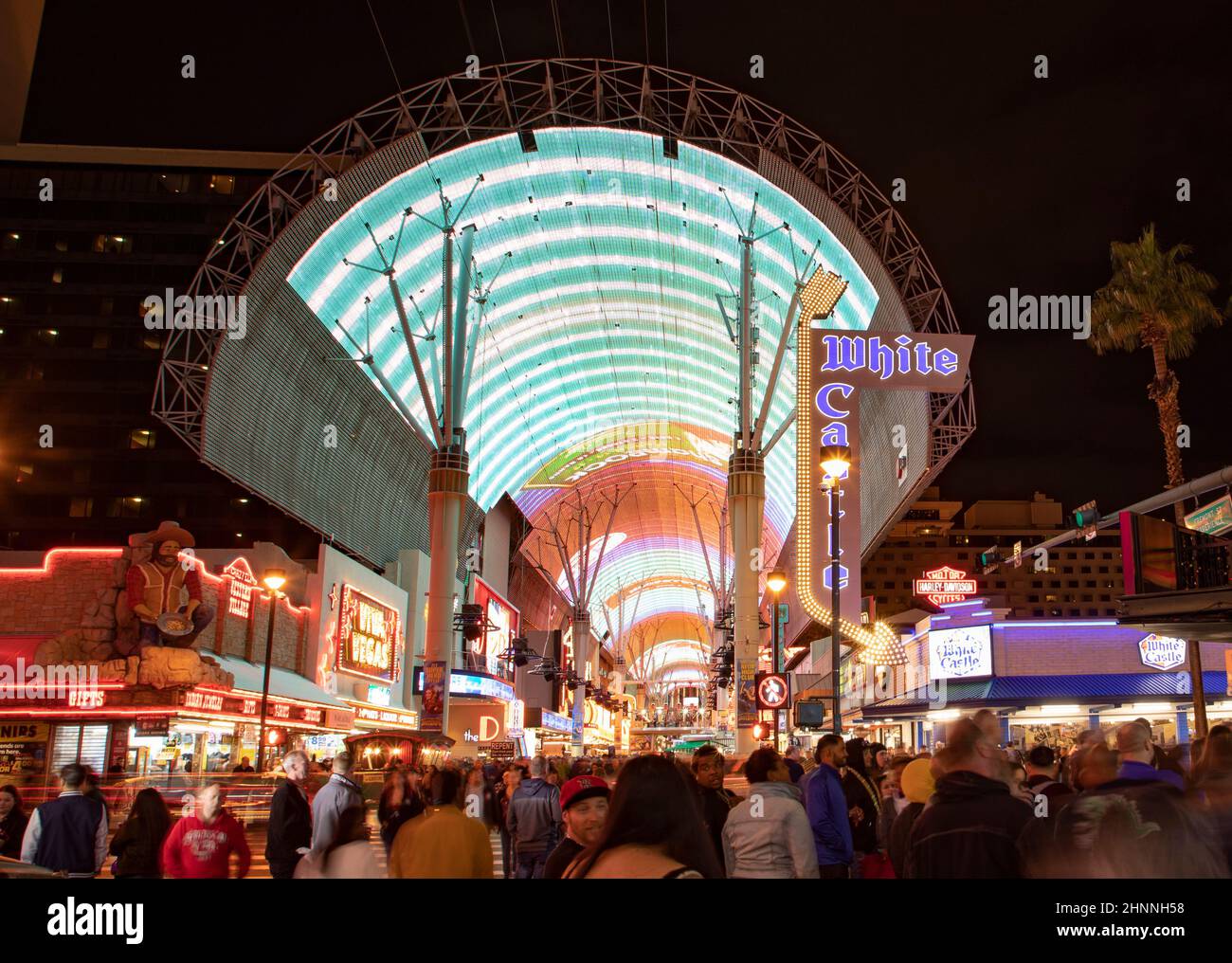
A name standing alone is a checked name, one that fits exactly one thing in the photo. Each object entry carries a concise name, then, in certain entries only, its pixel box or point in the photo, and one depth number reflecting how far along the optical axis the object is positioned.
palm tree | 31.16
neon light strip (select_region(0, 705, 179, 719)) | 26.50
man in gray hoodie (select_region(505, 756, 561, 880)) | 11.27
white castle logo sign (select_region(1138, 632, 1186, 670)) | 33.25
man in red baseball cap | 6.14
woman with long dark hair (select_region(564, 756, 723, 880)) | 3.53
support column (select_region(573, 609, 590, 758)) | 84.81
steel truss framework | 39.56
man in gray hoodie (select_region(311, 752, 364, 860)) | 8.18
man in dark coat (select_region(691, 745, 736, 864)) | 8.29
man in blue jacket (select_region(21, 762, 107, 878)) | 8.55
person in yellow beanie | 7.34
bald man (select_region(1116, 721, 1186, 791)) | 5.78
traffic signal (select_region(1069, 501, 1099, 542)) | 24.03
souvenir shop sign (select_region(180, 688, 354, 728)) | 27.67
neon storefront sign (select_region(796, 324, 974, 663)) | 24.58
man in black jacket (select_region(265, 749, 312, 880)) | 9.30
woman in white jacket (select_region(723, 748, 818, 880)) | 6.35
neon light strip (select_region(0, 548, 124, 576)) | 28.64
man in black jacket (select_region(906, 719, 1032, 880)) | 4.71
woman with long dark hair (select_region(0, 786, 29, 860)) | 10.08
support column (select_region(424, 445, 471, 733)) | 42.16
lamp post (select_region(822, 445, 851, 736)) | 19.14
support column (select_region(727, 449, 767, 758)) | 36.00
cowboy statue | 27.50
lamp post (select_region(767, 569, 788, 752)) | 28.10
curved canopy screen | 47.44
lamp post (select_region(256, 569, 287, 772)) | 25.47
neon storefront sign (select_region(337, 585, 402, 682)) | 45.16
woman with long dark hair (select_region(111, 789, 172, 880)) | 7.98
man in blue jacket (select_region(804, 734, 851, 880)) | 8.02
